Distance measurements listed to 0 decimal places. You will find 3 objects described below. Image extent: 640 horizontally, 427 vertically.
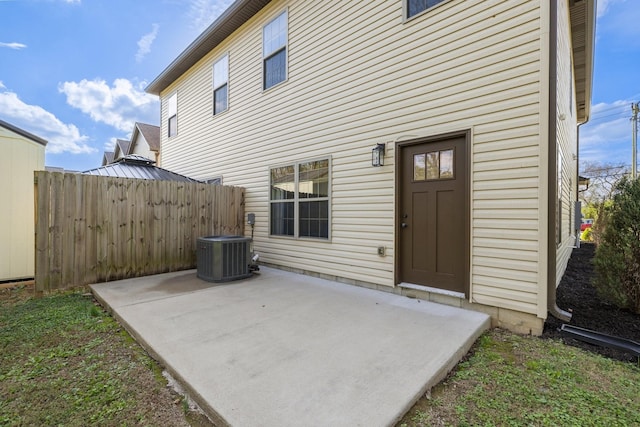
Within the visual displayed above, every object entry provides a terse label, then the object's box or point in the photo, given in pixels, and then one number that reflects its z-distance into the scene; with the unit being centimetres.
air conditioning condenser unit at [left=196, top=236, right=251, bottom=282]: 496
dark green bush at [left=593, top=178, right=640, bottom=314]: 343
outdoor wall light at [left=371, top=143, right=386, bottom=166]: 432
